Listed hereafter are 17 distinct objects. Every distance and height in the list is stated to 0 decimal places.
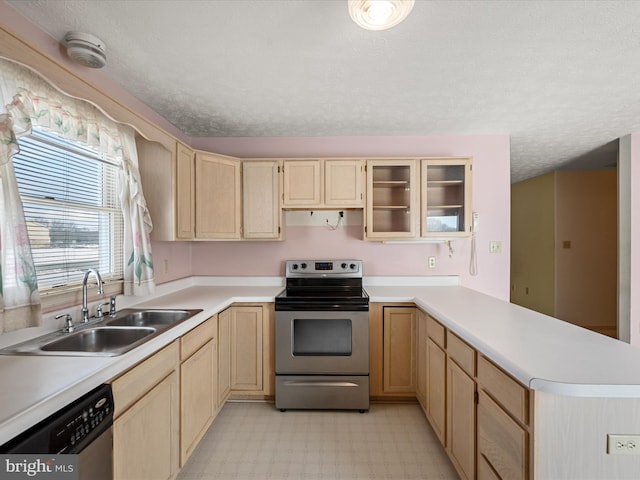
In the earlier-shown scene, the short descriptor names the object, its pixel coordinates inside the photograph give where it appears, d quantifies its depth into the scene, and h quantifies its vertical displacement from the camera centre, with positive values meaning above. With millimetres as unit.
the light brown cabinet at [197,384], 1606 -877
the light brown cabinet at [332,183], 2633 +501
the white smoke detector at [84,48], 1477 +974
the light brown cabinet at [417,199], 2602 +366
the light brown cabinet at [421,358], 2123 -888
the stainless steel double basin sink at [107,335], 1252 -480
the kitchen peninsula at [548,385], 889 -457
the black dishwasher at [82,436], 771 -567
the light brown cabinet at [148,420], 1109 -771
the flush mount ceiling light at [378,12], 1146 +908
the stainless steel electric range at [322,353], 2256 -877
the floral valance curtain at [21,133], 1147 +456
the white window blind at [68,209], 1458 +170
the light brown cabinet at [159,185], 2145 +391
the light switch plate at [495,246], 2938 -62
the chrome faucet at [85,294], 1536 -293
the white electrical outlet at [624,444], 925 -639
